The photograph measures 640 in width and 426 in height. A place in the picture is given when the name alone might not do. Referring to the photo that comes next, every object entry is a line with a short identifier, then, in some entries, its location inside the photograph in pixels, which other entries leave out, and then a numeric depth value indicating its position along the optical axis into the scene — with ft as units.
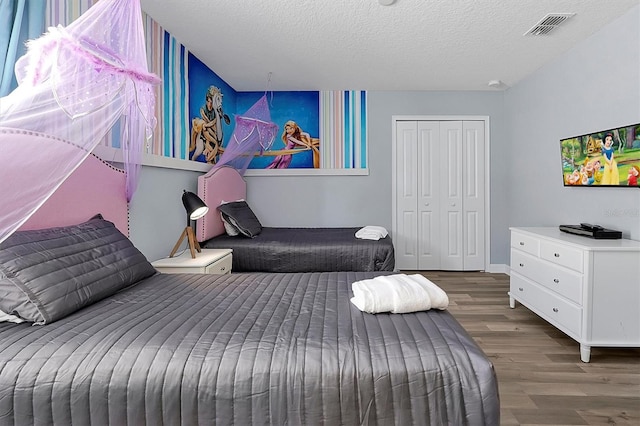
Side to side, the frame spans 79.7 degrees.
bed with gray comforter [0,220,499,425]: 4.02
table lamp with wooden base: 10.21
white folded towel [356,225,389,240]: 12.82
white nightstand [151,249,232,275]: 9.43
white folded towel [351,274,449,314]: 5.47
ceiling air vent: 9.55
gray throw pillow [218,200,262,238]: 13.14
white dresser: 8.43
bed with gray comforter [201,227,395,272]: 11.59
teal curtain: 5.34
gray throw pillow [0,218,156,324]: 5.05
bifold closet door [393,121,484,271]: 17.02
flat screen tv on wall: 9.21
